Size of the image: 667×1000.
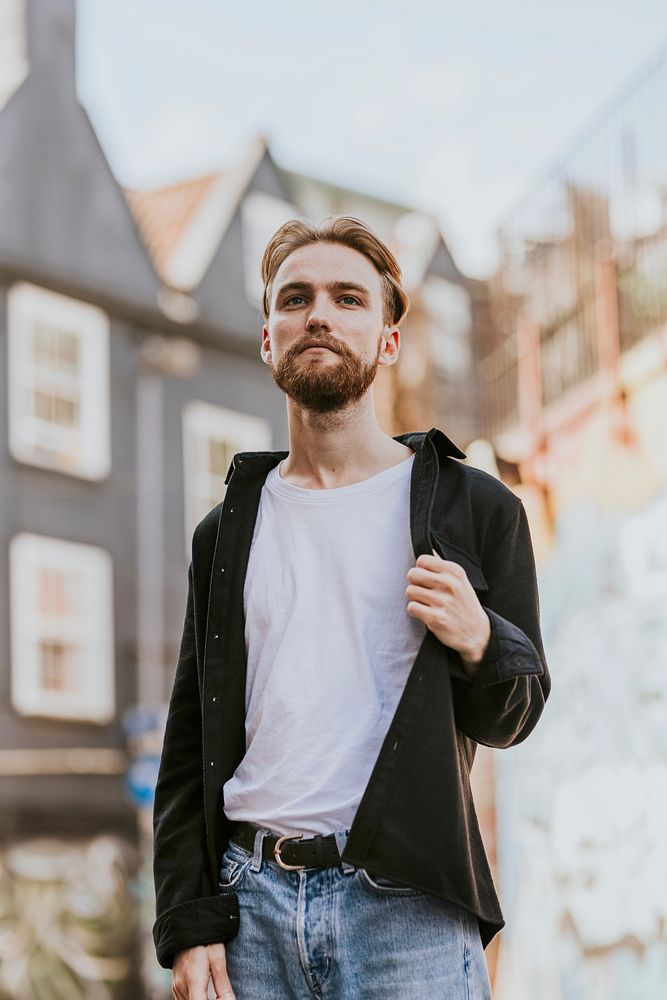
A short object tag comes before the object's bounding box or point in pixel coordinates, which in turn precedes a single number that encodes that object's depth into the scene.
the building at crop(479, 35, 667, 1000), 5.79
